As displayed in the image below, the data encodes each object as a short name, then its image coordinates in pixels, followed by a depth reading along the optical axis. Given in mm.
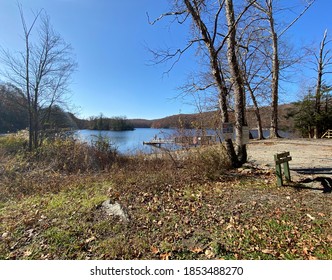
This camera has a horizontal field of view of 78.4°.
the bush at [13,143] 10202
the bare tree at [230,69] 6312
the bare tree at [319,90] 21625
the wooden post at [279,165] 4690
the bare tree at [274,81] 18500
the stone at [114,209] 3545
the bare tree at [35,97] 10680
